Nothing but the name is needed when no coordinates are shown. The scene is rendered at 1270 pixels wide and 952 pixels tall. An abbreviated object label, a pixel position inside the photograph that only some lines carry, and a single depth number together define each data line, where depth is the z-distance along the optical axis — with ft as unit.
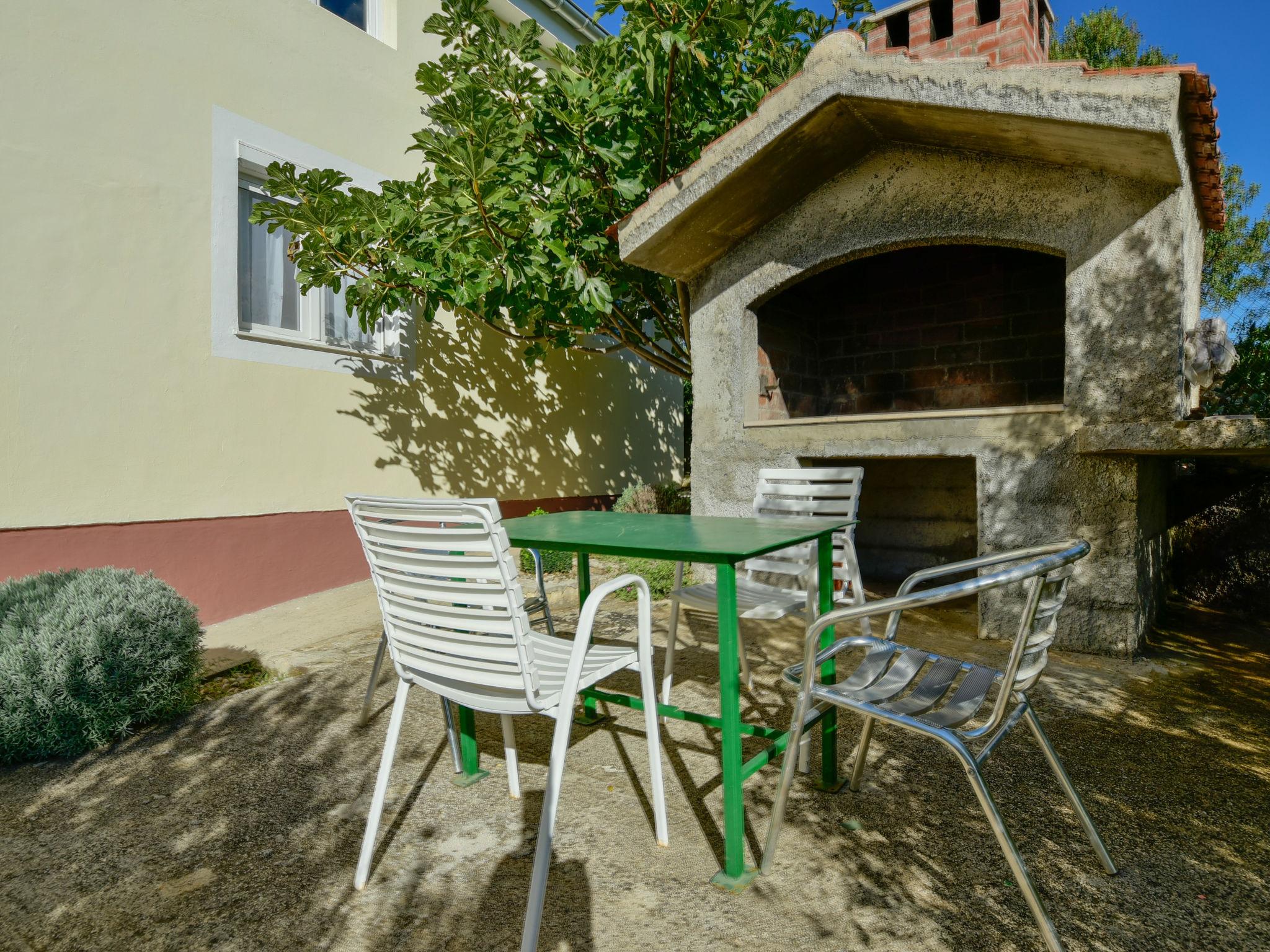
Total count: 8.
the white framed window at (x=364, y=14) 23.04
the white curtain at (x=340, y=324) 21.75
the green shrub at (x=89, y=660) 10.14
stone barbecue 13.70
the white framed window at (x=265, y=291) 18.67
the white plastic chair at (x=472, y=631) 6.41
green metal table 7.22
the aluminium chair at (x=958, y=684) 6.06
